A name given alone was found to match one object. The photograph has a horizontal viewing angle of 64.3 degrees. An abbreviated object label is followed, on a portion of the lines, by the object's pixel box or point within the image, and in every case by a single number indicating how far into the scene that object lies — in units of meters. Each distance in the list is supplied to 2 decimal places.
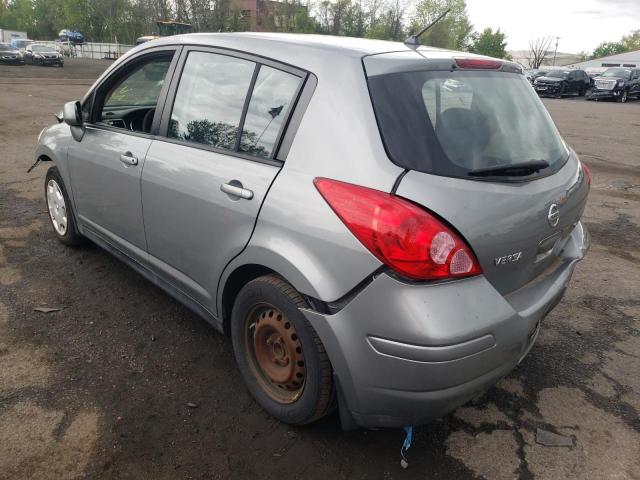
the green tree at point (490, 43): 85.25
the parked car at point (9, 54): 33.84
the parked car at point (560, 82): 32.34
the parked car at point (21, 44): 36.41
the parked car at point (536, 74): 34.45
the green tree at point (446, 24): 77.88
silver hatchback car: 1.89
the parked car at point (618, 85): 30.44
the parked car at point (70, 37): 69.25
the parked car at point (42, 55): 34.88
